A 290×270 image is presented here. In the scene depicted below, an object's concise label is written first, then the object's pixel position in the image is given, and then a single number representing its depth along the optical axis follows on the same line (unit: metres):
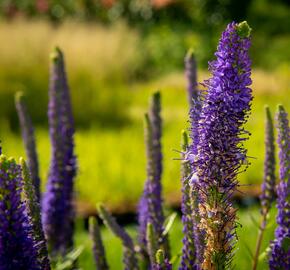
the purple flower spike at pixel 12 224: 3.06
